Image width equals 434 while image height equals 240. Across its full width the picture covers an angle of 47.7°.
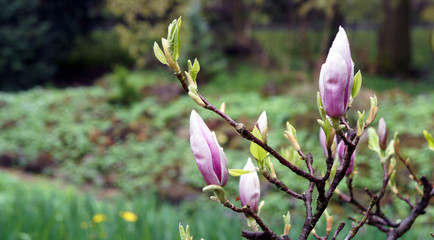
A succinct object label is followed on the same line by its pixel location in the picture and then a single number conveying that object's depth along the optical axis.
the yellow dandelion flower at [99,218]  2.75
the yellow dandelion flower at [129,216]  2.67
